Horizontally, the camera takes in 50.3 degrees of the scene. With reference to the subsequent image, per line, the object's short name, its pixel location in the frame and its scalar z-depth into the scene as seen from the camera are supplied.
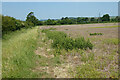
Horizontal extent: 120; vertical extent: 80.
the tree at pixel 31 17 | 53.85
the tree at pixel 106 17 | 88.69
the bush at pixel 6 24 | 15.45
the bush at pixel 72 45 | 7.72
